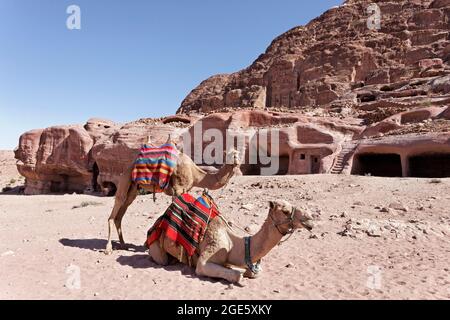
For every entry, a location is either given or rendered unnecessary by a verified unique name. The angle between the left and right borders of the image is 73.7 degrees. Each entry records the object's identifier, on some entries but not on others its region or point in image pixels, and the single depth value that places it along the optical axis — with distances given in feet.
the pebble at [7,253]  18.53
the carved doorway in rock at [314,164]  59.82
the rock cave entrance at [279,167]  69.88
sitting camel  13.20
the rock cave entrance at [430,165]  56.44
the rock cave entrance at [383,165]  62.34
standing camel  16.66
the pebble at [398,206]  27.47
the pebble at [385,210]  27.08
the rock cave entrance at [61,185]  92.84
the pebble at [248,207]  32.69
